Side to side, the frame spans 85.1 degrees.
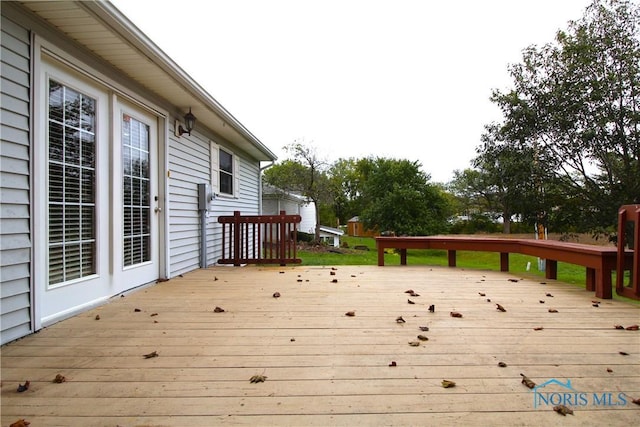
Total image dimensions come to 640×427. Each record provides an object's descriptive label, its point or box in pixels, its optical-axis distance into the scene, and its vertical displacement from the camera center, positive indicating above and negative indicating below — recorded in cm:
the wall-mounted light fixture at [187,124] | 491 +125
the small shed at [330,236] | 1737 -131
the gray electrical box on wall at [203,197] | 553 +24
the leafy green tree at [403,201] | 1806 +55
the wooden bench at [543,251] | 339 -52
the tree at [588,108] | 860 +267
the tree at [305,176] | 1574 +161
